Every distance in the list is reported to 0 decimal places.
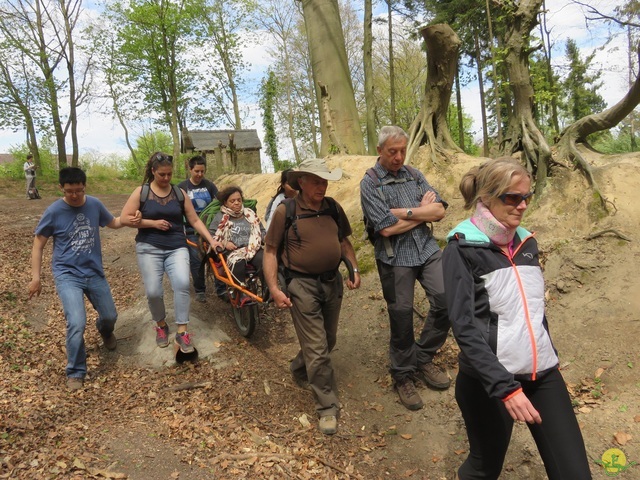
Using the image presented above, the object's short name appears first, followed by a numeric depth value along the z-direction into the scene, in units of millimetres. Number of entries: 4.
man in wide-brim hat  3662
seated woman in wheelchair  5258
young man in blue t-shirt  4219
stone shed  29984
